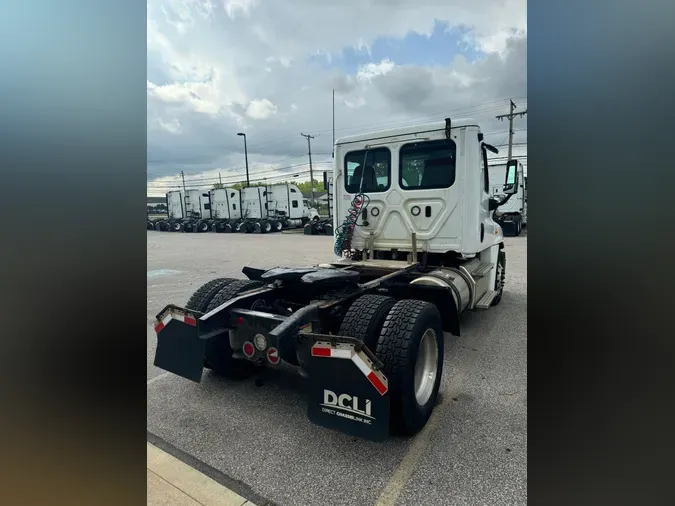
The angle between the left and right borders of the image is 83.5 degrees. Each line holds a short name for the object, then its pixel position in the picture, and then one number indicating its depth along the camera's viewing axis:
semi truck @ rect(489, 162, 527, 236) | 18.00
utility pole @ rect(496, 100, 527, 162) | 25.94
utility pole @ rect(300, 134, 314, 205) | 43.03
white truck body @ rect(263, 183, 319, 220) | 28.92
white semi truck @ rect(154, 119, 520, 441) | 2.44
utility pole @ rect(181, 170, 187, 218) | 35.50
